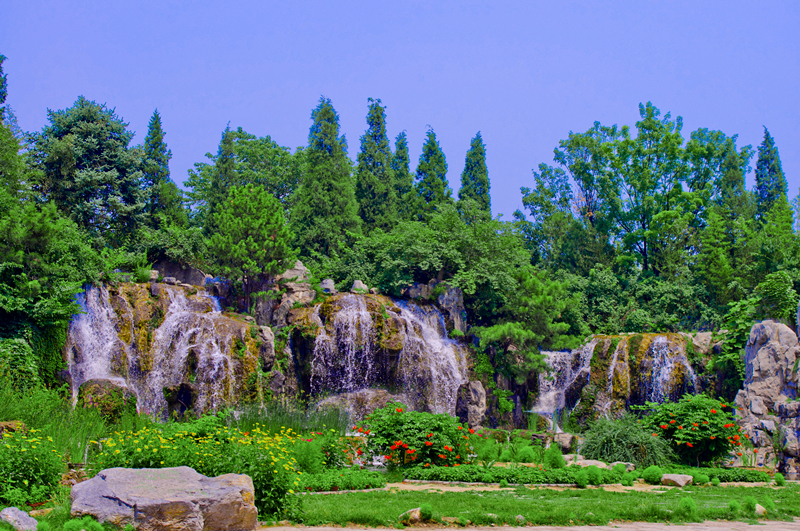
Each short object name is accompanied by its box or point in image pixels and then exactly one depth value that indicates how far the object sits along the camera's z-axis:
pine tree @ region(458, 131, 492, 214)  40.64
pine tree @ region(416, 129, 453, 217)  36.72
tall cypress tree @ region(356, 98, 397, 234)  35.66
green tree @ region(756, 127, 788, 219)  40.12
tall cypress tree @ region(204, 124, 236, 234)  34.28
